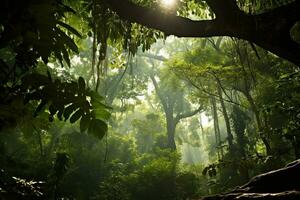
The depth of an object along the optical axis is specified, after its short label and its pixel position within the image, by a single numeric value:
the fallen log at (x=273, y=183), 3.12
